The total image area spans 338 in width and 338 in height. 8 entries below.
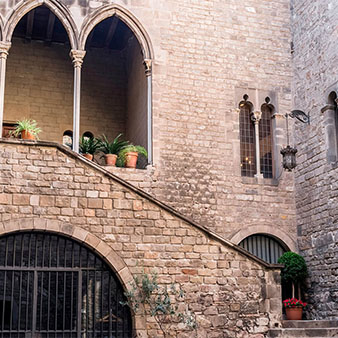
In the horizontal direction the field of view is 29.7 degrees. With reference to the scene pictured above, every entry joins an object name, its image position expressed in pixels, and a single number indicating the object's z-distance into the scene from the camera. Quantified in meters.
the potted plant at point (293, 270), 12.98
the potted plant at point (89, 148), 13.14
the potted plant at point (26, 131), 11.62
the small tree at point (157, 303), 9.99
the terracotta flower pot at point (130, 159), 12.98
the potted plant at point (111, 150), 12.93
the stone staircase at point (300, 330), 10.21
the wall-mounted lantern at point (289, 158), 11.95
